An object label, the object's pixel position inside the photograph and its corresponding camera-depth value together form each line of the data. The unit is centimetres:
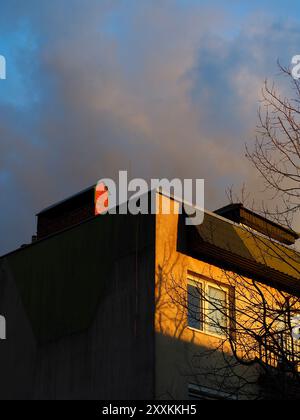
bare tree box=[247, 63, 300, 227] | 1255
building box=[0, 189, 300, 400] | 1777
